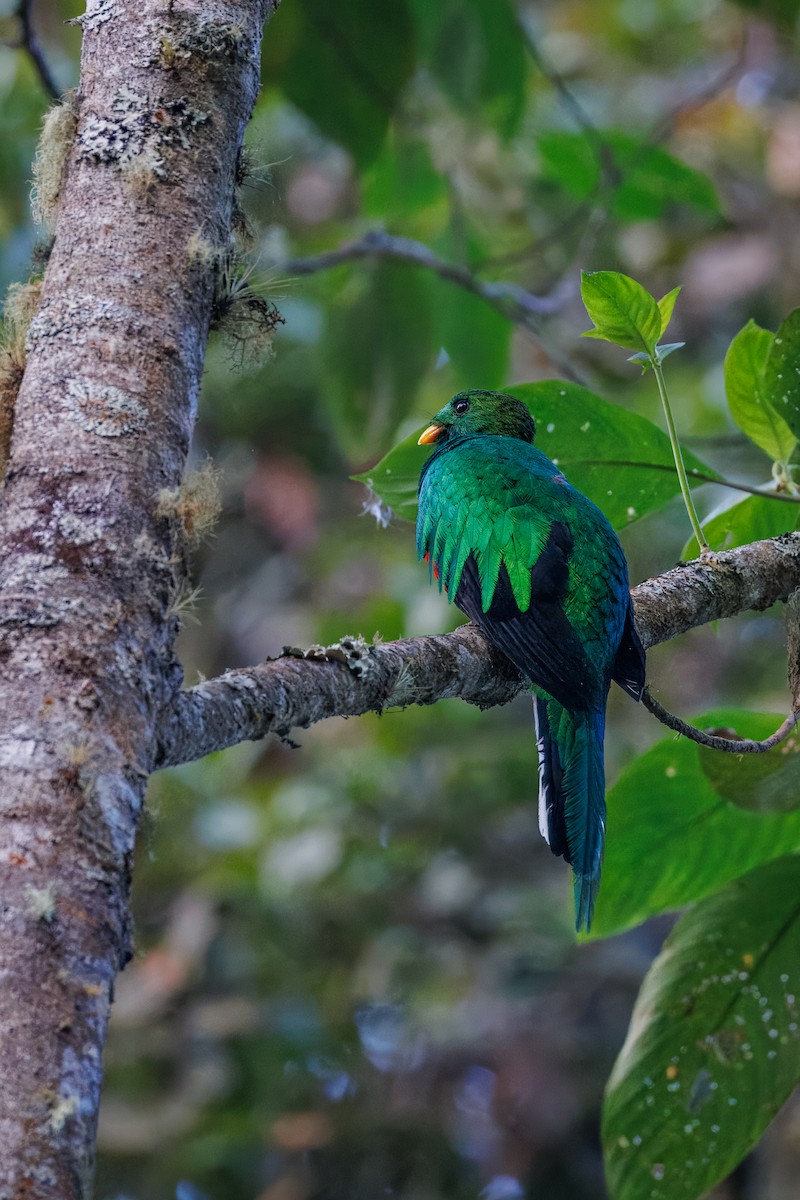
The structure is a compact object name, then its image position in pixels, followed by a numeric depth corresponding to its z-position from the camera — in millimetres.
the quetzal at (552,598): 6713
